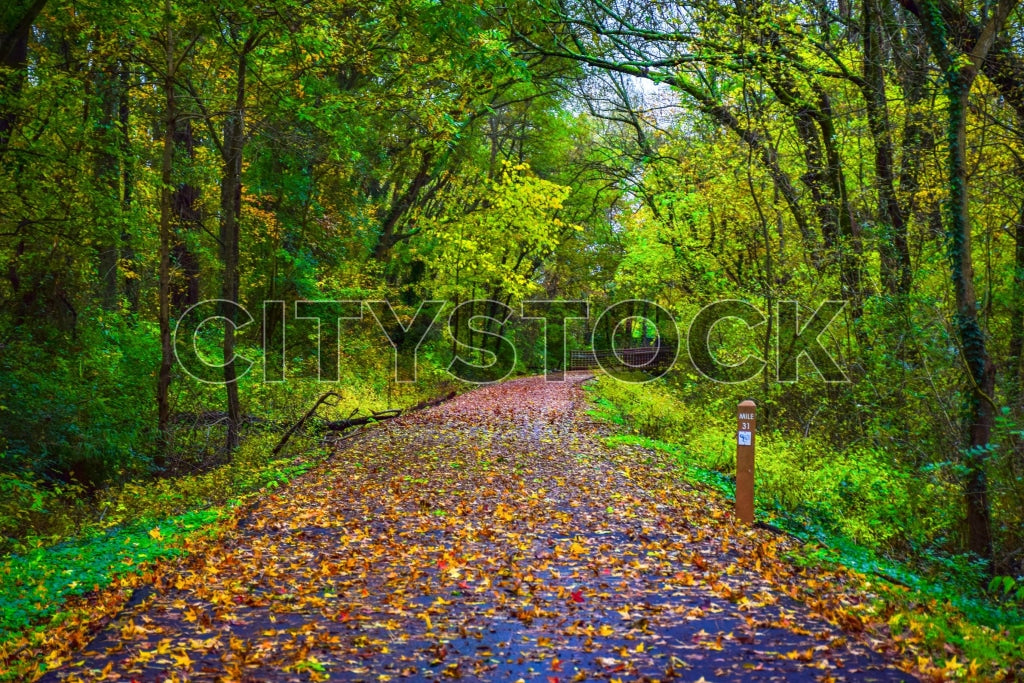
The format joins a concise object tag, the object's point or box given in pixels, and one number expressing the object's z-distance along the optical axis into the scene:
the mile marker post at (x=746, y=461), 8.24
